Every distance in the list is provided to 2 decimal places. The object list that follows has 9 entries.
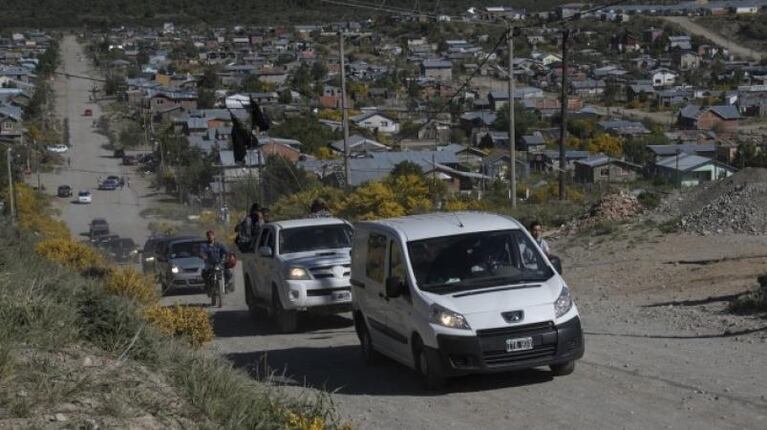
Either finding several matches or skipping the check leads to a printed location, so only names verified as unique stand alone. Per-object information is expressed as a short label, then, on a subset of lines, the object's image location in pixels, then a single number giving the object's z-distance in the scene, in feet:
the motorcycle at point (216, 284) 70.54
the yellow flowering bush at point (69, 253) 79.51
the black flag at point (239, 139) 105.70
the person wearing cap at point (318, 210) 68.69
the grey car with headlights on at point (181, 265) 84.33
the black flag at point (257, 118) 101.46
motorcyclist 71.10
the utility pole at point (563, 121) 120.47
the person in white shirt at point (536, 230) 52.36
